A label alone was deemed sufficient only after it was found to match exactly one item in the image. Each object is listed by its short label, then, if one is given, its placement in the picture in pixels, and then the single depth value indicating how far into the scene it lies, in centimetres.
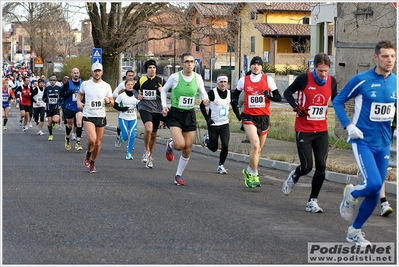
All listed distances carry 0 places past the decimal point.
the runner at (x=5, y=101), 3052
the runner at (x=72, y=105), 1978
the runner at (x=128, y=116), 1781
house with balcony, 7444
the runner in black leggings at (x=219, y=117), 1472
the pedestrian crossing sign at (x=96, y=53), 3501
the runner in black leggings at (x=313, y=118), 1023
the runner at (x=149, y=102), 1605
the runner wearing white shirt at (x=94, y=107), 1480
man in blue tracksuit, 812
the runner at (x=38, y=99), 2820
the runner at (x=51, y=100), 2448
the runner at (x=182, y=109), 1273
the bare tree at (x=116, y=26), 4100
